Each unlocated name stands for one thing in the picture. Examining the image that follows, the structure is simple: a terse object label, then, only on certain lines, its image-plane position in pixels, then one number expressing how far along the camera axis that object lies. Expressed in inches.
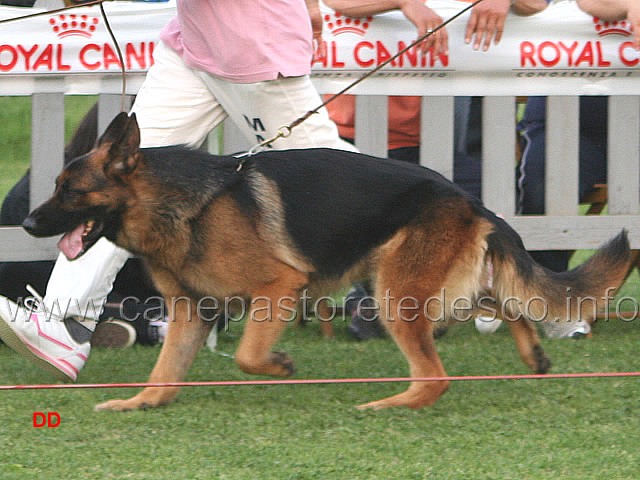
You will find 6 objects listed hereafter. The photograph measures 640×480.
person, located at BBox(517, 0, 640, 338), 374.9
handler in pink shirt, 276.4
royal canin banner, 344.8
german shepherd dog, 254.8
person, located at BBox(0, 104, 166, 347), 345.4
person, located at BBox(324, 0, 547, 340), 344.8
